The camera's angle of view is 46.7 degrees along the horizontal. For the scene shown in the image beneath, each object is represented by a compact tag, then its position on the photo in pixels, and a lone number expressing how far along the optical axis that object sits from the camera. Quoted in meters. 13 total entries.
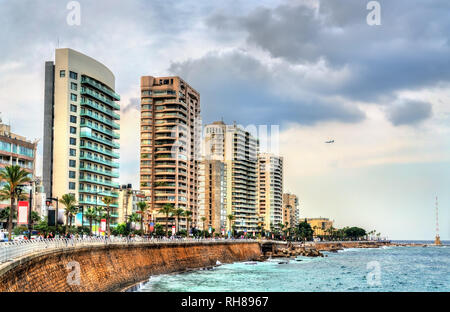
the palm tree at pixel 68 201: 90.75
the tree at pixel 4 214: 96.50
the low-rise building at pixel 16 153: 101.81
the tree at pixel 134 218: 139.10
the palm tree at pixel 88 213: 115.19
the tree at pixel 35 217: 112.03
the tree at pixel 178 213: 137.90
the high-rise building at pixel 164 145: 173.75
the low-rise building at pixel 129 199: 163.75
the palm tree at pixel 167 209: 125.74
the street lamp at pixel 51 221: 52.85
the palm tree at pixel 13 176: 56.44
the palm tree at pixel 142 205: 110.25
